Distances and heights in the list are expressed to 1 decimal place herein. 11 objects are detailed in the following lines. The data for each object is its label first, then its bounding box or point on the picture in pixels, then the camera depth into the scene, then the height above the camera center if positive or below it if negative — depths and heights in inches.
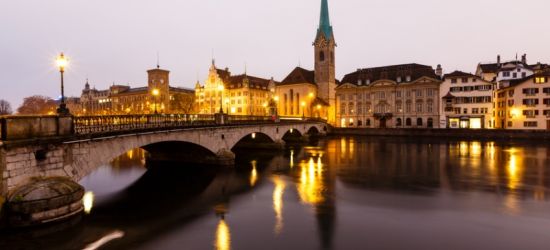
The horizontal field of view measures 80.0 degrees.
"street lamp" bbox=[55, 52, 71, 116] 639.8 +110.7
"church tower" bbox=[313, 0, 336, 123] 3973.9 +739.6
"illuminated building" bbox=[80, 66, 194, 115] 3814.0 +457.0
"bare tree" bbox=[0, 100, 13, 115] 3979.8 +255.7
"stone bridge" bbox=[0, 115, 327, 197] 534.0 -40.1
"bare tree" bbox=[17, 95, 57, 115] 3888.8 +239.3
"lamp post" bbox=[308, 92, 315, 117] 3757.4 +242.7
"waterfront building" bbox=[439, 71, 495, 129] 2853.1 +168.9
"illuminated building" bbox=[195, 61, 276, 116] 4343.0 +391.9
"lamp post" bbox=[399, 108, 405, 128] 3262.8 -0.5
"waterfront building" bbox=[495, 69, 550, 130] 2536.9 +132.2
